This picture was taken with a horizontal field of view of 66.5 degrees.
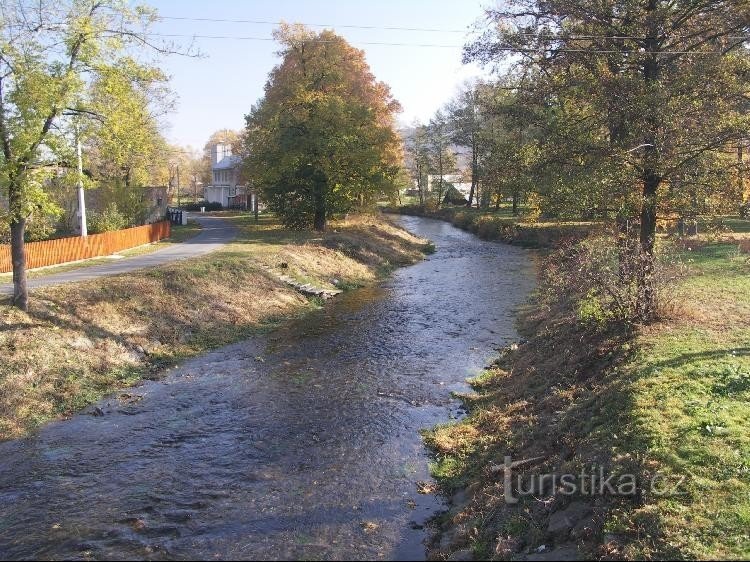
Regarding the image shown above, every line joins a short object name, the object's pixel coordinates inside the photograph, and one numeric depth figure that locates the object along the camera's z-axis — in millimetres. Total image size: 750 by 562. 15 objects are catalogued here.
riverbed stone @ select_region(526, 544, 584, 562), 6414
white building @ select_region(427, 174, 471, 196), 75706
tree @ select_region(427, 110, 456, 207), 71312
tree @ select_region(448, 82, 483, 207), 59903
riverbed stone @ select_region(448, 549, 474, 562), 7254
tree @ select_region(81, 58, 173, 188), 14469
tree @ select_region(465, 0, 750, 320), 13031
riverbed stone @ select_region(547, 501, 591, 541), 6938
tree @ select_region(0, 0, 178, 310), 13180
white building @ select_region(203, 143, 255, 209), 82438
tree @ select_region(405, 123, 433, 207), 74125
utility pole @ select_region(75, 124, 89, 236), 28172
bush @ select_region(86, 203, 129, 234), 34312
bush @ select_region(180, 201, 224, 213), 77562
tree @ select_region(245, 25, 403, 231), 35969
